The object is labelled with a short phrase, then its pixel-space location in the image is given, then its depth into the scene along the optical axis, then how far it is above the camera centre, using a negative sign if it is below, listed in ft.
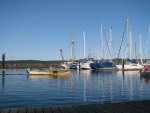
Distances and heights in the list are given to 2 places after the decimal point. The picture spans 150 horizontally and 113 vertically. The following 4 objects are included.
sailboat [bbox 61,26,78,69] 227.49 -9.37
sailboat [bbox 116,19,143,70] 184.69 -9.03
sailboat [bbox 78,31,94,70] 217.25 -5.98
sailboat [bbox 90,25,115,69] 198.92 -9.65
